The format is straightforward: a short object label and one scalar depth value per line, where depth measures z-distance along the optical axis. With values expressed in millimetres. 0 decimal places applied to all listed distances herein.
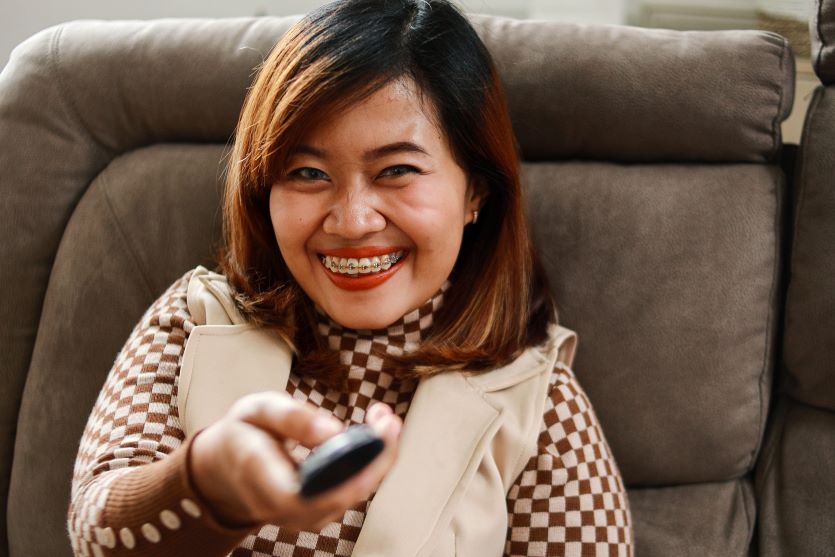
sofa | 1145
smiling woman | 931
